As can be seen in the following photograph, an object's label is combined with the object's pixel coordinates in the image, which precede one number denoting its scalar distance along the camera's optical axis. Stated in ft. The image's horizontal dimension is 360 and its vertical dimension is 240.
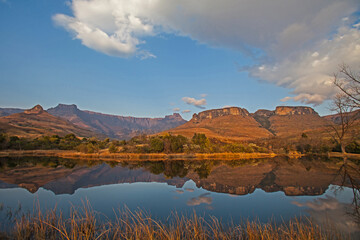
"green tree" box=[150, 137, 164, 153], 178.81
